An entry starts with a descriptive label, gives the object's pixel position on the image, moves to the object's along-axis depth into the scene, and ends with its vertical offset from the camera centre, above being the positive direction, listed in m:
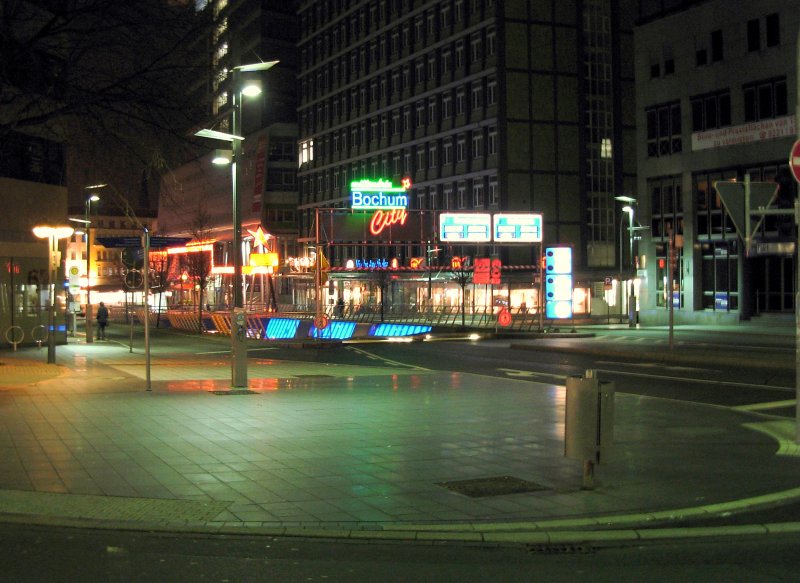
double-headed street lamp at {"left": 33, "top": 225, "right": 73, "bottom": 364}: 23.15 +1.00
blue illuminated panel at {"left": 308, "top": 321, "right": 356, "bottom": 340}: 44.75 -2.00
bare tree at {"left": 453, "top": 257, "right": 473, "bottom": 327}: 48.07 +1.18
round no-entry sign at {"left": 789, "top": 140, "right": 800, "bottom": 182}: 11.22 +1.67
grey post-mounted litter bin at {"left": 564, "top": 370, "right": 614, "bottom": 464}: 8.98 -1.35
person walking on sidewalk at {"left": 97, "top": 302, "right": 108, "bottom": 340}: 41.46 -1.24
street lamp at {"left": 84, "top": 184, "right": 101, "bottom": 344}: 36.06 +0.61
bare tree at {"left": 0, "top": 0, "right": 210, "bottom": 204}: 15.20 +4.23
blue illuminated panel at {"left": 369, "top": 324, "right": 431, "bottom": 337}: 45.91 -1.98
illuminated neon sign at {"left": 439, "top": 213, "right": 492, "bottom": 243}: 41.50 +3.16
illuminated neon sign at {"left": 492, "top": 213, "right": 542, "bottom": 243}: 41.88 +3.16
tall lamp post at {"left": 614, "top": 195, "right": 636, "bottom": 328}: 49.22 -0.84
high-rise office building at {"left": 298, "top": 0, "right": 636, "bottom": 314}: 63.34 +13.95
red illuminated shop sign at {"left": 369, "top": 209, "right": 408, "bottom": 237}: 41.94 +3.61
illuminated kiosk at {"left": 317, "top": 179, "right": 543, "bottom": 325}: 41.03 +3.02
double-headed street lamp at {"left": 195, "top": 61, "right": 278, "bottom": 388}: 17.67 +0.44
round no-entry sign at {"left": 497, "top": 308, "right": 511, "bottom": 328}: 40.25 -1.18
